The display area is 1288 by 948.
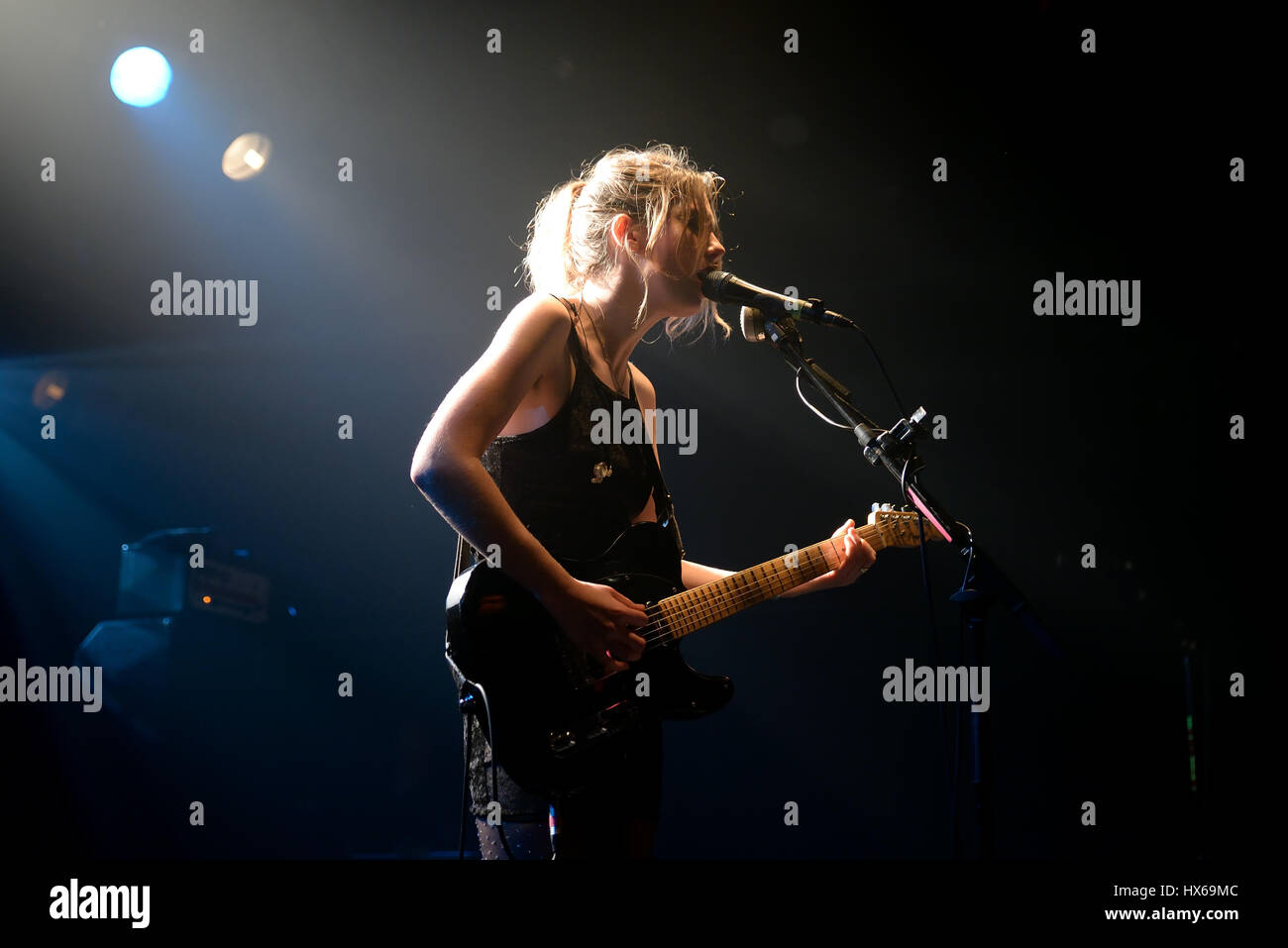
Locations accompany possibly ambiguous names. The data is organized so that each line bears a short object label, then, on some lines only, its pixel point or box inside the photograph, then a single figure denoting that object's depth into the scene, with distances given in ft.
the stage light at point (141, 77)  10.85
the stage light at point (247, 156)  11.44
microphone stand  5.99
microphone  6.48
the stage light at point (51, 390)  12.51
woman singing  5.20
